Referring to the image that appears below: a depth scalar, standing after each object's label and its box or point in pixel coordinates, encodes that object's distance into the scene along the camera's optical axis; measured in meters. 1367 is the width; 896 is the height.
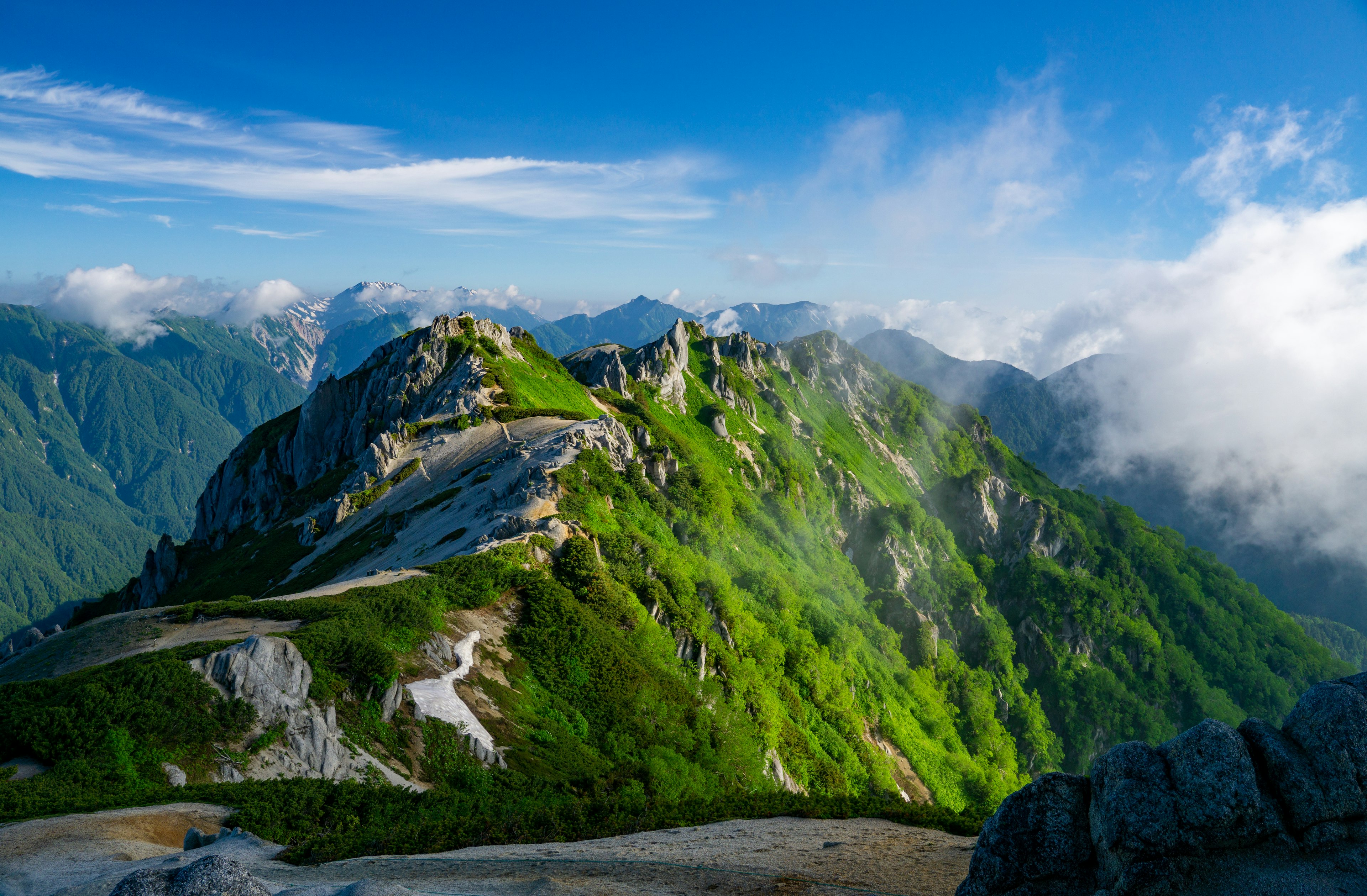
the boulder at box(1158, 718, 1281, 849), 15.01
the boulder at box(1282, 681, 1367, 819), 14.94
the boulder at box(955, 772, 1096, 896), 16.20
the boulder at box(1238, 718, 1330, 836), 14.94
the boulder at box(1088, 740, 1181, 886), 15.07
